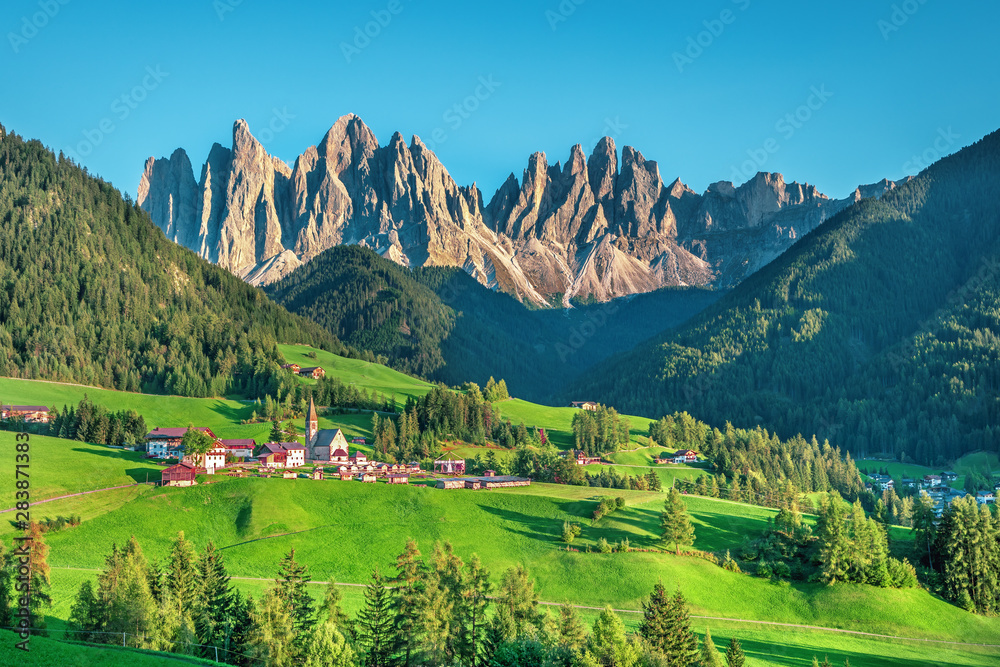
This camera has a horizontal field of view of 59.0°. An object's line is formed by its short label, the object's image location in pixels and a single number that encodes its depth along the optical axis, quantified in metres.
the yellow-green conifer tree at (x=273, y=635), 58.62
